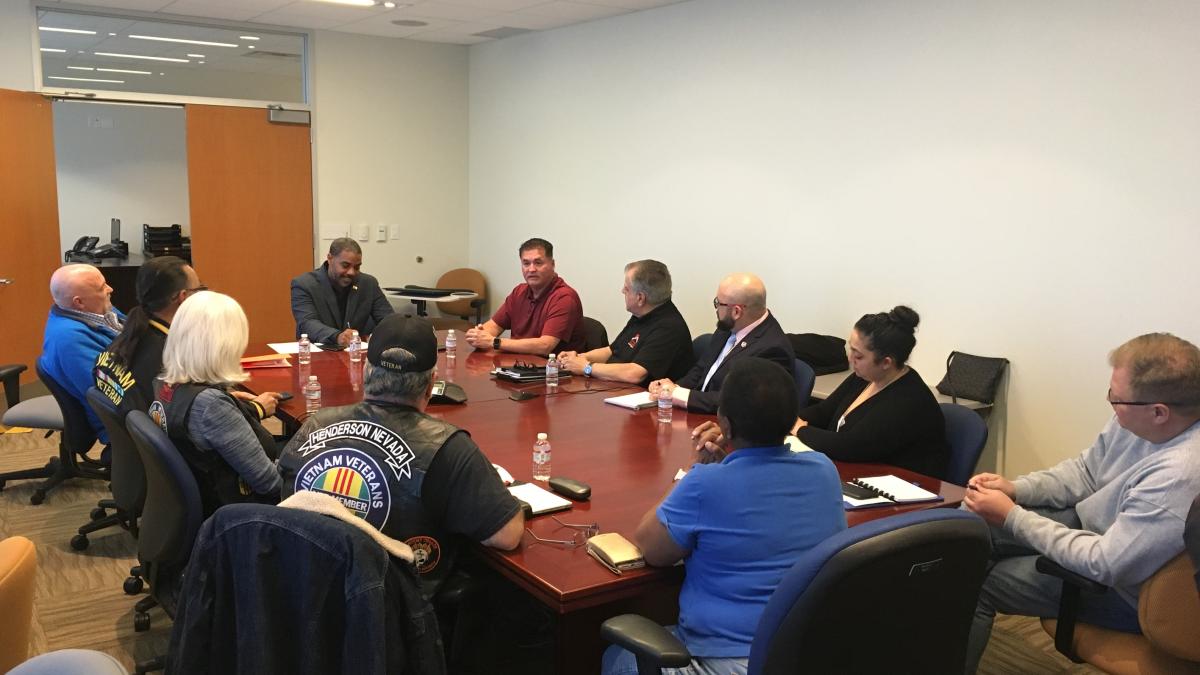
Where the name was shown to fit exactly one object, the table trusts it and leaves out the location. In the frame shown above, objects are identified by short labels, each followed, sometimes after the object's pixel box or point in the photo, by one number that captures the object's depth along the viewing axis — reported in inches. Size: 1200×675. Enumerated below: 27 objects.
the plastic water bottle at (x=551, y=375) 160.9
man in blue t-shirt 75.6
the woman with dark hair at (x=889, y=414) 116.2
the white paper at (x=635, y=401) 144.4
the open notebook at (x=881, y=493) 99.5
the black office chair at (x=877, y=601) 64.1
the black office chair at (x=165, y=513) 102.5
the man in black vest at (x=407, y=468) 83.1
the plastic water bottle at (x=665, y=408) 137.3
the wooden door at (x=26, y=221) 241.6
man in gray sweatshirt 87.4
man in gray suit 196.2
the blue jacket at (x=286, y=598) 67.9
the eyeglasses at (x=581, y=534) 88.0
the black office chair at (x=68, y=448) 158.4
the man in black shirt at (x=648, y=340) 168.7
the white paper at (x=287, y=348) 186.3
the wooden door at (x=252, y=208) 280.2
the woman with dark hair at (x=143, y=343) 124.4
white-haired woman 106.0
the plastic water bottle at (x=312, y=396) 139.6
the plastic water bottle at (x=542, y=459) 108.0
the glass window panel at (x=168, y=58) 260.8
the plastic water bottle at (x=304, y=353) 171.0
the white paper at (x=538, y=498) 95.8
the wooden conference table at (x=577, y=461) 82.0
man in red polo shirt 192.7
